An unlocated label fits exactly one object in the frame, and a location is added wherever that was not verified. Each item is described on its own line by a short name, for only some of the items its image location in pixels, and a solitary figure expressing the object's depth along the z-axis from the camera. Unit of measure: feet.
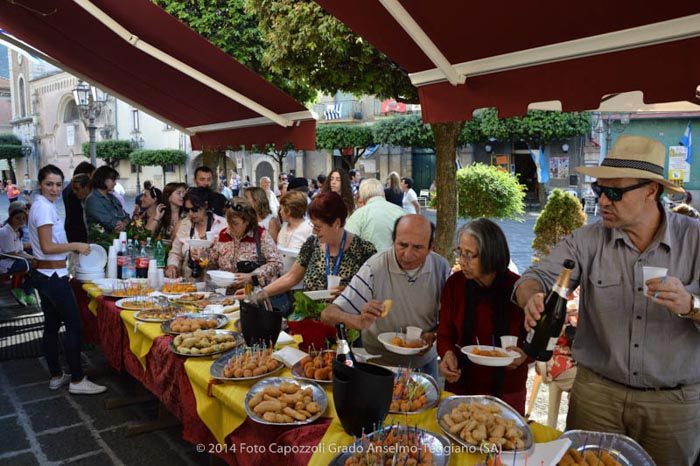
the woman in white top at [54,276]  13.53
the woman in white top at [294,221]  16.19
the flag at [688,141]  72.38
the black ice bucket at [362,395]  5.80
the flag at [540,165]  77.40
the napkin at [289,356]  8.39
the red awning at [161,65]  16.75
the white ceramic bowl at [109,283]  14.44
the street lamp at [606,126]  76.64
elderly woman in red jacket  8.33
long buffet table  6.30
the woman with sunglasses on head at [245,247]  14.01
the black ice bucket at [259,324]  8.80
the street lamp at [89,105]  36.88
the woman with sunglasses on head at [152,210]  20.85
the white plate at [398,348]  8.05
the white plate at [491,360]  7.00
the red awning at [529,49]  7.43
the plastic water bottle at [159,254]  17.56
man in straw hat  6.73
